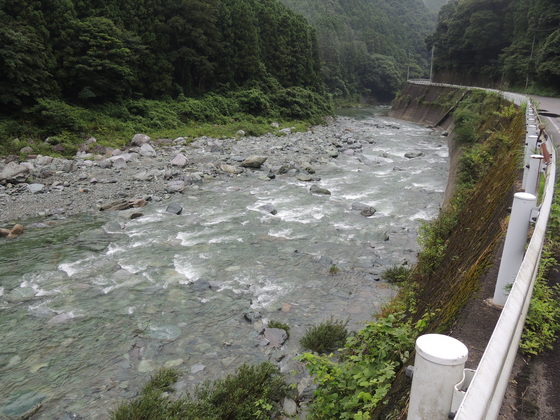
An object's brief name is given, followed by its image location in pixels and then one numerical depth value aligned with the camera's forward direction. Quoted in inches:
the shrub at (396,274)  301.0
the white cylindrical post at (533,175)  168.3
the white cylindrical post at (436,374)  52.1
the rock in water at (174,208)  462.6
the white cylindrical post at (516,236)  106.2
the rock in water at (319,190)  550.9
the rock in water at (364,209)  461.6
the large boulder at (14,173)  538.9
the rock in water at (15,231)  380.8
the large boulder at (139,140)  853.2
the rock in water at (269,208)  466.6
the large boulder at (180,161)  682.8
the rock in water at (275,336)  232.1
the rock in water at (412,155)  843.6
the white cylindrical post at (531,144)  239.4
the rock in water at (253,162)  707.4
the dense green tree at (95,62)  914.1
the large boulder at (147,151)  760.3
